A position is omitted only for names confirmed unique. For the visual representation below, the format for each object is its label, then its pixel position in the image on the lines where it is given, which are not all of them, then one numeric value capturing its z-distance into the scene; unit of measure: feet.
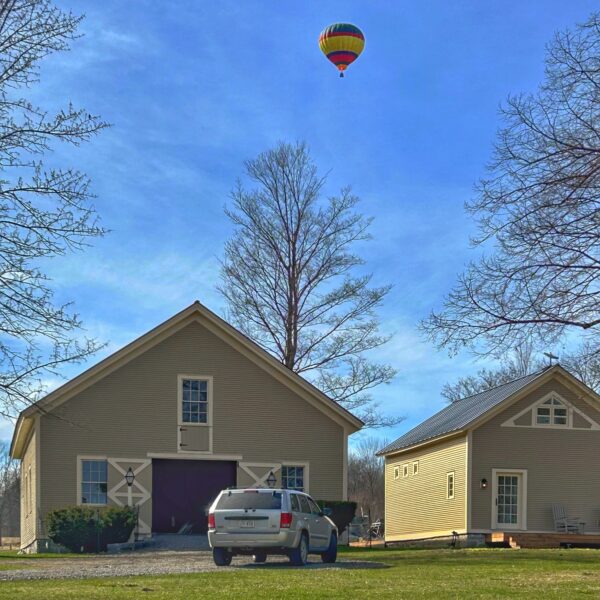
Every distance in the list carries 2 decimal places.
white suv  60.64
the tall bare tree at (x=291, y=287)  128.06
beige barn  99.91
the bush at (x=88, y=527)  91.61
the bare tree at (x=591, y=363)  61.26
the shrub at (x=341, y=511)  101.81
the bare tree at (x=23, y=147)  54.29
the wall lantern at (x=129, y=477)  99.14
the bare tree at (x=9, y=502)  279.20
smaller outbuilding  110.42
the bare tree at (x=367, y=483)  265.34
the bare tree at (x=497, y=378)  183.42
